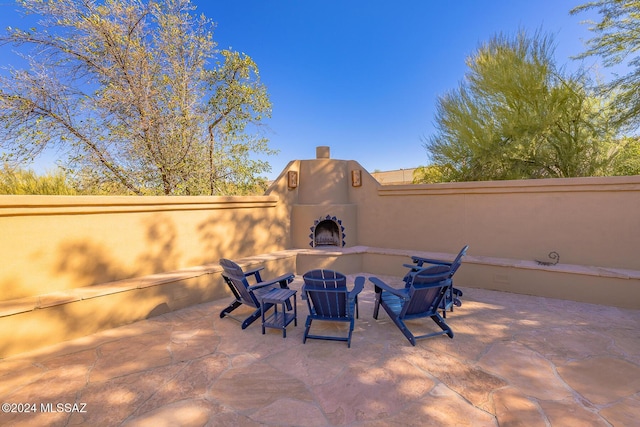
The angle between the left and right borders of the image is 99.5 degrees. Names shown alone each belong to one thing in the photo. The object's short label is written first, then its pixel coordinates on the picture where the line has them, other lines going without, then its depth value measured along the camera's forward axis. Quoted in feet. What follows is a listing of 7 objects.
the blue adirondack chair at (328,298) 13.43
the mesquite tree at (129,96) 26.23
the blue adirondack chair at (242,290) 15.25
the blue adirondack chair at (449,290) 16.37
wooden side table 14.25
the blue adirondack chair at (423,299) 13.51
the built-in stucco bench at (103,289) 12.99
